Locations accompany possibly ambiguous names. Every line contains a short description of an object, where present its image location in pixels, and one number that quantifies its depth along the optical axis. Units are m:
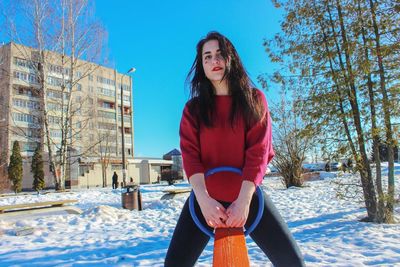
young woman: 1.66
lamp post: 19.70
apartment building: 19.20
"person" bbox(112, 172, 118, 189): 25.54
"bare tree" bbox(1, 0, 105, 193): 18.48
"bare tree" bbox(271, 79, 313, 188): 16.12
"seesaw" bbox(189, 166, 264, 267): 1.34
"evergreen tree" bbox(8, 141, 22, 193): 33.59
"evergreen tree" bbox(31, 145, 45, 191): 35.59
